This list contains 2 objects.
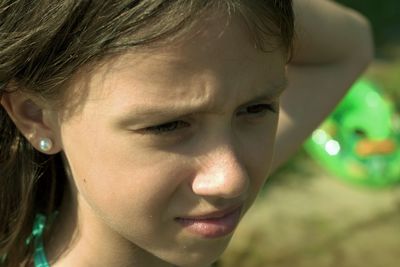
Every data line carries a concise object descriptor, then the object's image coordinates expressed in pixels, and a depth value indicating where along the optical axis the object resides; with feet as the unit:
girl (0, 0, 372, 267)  3.08
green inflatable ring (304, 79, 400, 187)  6.48
